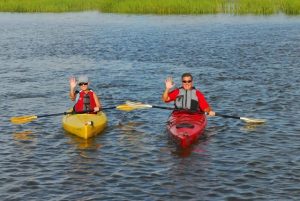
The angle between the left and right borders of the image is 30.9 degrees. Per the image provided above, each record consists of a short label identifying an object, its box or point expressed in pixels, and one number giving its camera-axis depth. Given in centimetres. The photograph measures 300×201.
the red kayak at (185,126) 1276
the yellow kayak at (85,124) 1363
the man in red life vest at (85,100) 1437
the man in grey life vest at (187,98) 1370
